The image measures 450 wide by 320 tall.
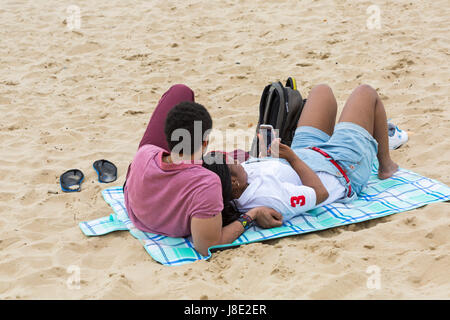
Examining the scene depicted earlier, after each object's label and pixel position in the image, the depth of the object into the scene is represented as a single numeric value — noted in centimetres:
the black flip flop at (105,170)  812
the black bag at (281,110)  755
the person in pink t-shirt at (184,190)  542
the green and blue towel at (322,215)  600
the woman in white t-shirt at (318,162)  623
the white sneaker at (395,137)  818
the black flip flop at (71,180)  776
